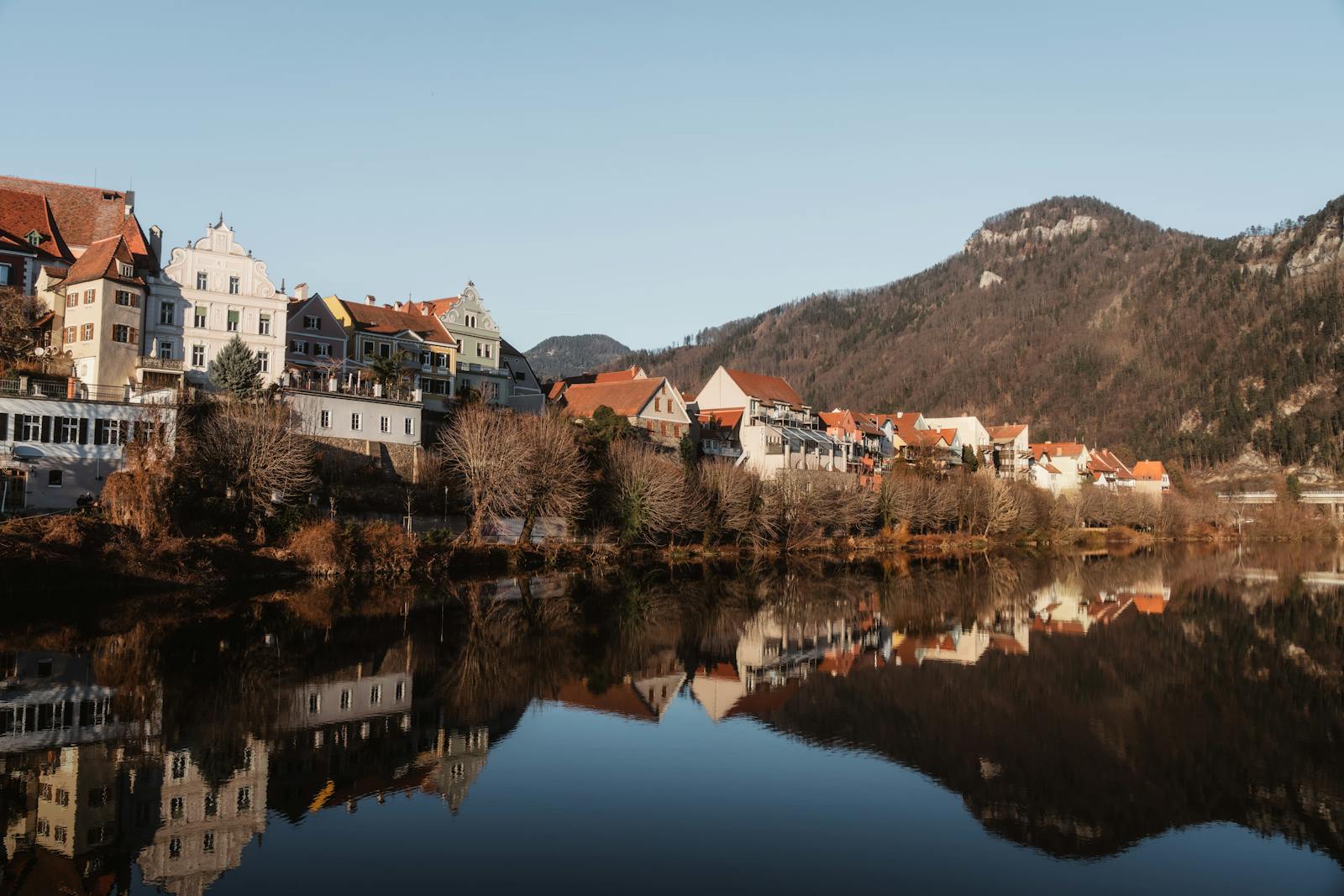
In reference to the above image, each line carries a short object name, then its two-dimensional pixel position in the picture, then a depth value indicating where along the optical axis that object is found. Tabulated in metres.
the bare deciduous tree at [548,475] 54.25
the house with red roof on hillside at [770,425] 89.50
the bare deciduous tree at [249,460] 45.62
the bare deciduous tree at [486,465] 53.41
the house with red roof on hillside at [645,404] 79.19
